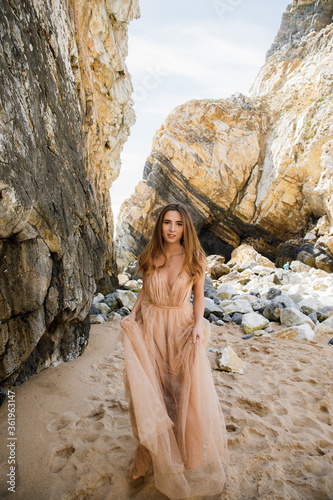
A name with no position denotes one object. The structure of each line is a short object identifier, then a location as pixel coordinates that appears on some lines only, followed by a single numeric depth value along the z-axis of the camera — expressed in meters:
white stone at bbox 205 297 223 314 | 6.98
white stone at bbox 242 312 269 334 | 5.83
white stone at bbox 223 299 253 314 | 7.13
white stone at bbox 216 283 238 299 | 9.03
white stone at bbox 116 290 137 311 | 7.46
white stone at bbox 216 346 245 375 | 3.86
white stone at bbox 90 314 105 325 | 6.02
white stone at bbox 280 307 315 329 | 5.79
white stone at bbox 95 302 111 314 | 6.89
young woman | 1.68
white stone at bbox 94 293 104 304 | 7.51
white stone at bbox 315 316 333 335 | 5.42
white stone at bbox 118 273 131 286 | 16.09
